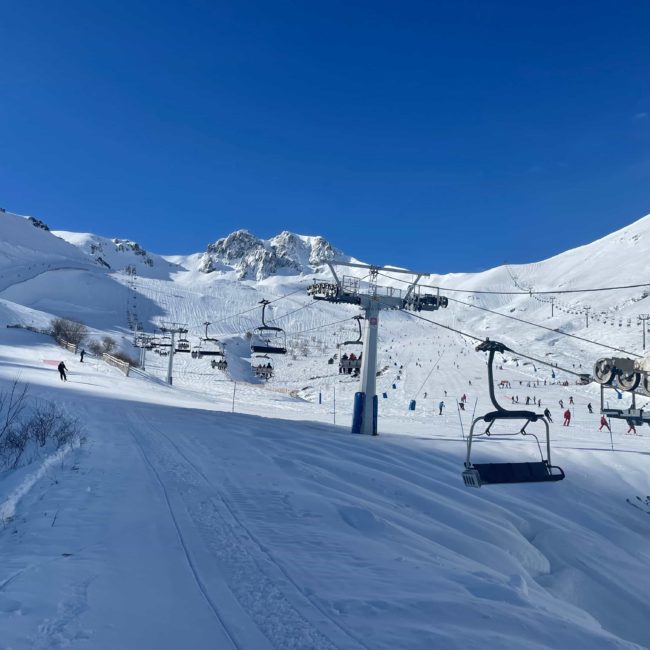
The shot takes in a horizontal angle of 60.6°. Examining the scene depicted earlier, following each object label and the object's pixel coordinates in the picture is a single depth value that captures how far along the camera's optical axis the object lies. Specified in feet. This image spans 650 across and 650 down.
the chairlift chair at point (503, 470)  26.61
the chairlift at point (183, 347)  155.65
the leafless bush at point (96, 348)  209.56
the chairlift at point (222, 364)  156.66
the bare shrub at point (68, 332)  217.56
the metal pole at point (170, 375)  150.83
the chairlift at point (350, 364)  86.22
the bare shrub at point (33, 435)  38.68
